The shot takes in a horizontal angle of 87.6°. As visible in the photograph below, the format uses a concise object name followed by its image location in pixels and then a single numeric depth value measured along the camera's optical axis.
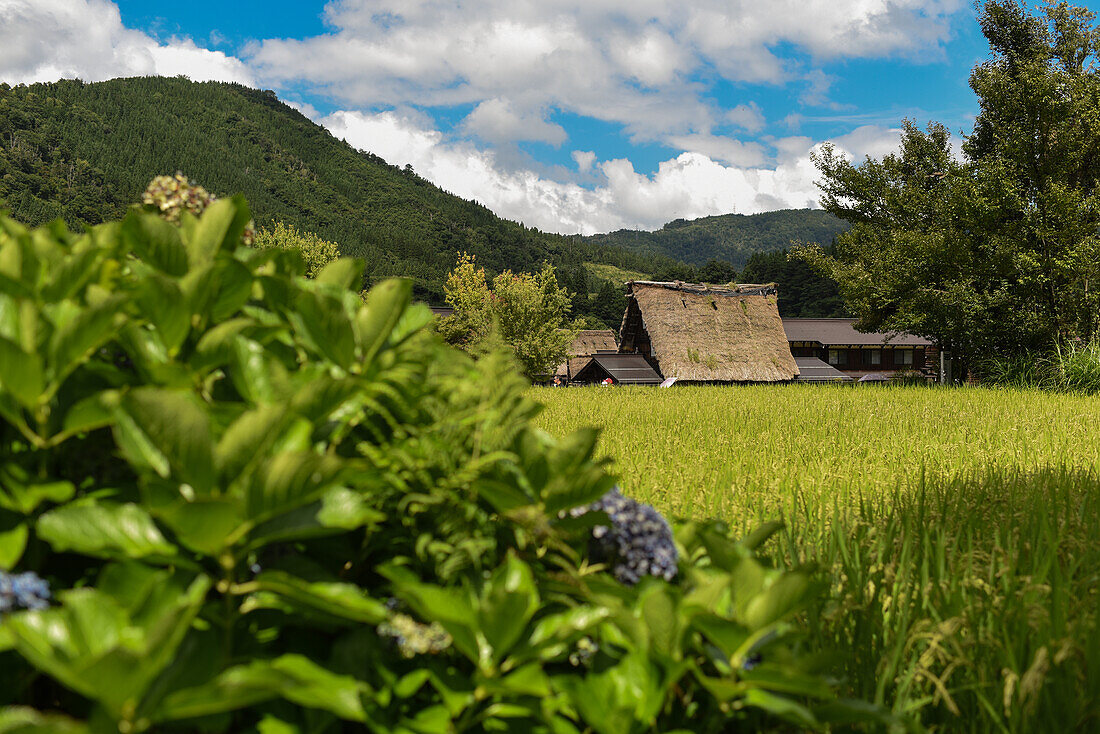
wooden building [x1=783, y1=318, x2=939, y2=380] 42.22
